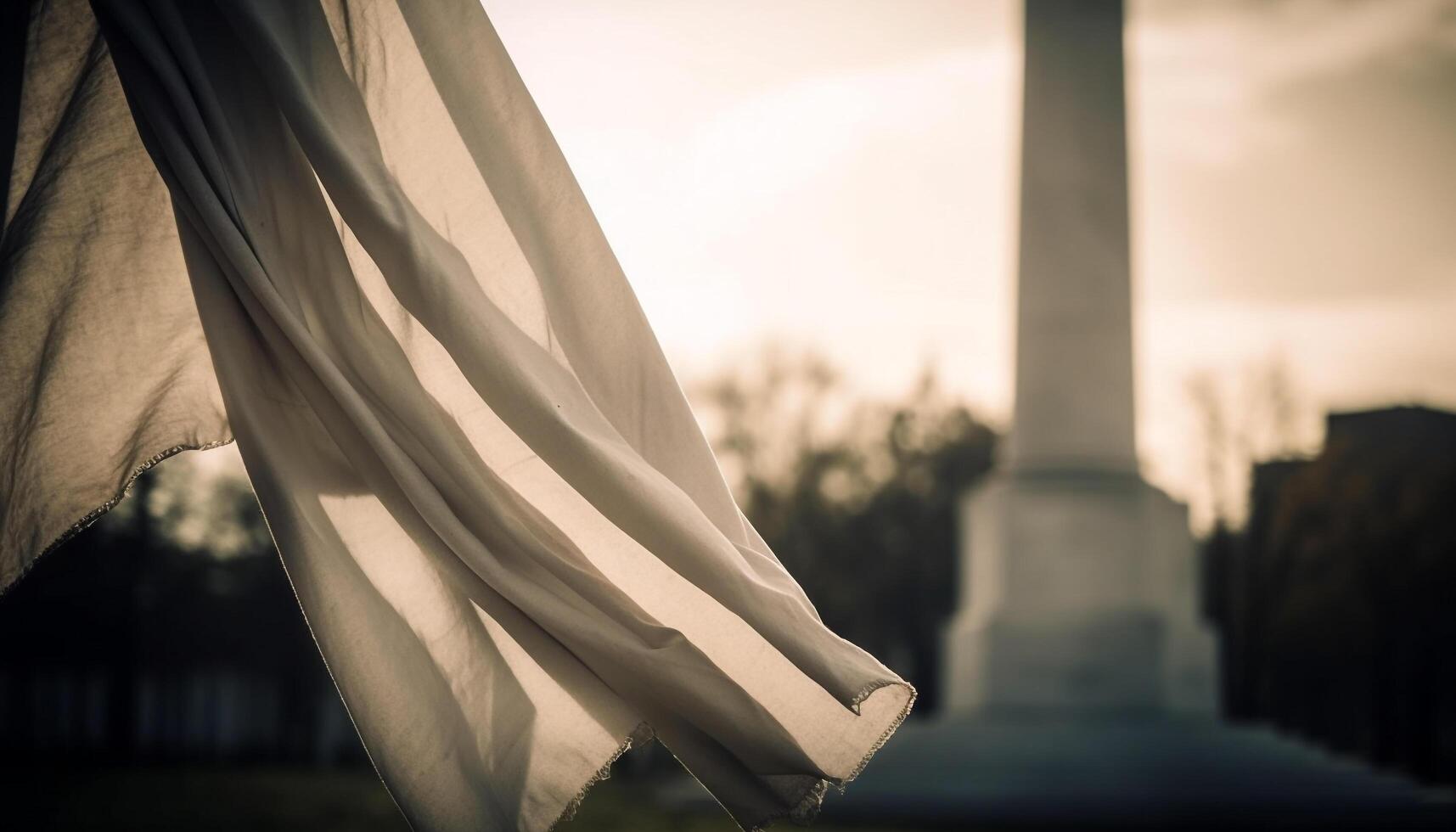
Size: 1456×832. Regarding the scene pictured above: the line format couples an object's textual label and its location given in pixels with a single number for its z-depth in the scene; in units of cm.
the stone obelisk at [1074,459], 1118
